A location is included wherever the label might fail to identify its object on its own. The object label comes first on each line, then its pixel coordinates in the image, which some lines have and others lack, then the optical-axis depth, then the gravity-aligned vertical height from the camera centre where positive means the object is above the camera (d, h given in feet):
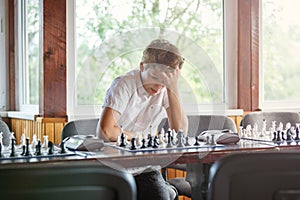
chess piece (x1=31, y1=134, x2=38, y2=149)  6.72 -0.66
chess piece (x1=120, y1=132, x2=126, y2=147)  6.88 -0.65
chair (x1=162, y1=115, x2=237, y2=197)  9.77 -0.58
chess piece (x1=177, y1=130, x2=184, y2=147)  6.89 -0.63
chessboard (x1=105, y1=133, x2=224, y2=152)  6.57 -0.70
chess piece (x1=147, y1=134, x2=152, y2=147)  6.76 -0.64
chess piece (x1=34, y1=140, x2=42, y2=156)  6.08 -0.67
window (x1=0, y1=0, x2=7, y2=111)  12.05 +0.95
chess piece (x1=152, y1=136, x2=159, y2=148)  6.71 -0.66
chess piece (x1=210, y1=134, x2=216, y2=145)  7.17 -0.68
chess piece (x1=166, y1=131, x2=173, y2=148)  6.86 -0.66
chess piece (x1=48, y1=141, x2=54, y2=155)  6.15 -0.67
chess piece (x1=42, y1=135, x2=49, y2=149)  6.85 -0.67
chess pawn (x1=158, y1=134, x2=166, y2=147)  7.14 -0.67
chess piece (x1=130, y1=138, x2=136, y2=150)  6.50 -0.67
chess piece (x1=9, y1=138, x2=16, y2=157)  5.96 -0.67
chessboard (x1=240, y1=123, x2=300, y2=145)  7.65 -0.68
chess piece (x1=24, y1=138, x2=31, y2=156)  6.00 -0.67
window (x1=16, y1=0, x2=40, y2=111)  11.41 +1.04
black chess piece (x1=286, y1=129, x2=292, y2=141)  7.83 -0.67
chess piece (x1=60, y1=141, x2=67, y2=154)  6.27 -0.68
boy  7.33 -0.11
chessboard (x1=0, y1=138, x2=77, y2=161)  5.91 -0.72
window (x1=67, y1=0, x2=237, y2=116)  10.95 +1.27
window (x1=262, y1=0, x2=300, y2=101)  13.08 +1.27
